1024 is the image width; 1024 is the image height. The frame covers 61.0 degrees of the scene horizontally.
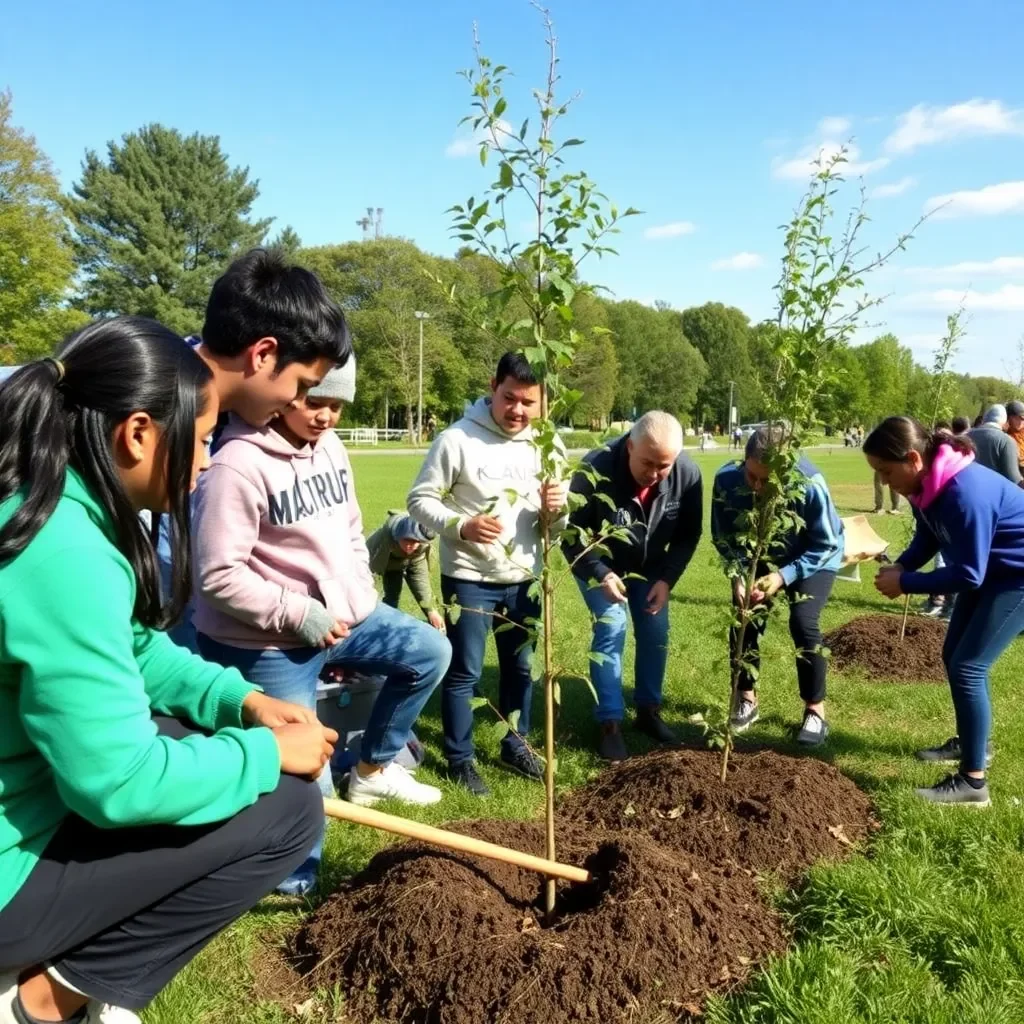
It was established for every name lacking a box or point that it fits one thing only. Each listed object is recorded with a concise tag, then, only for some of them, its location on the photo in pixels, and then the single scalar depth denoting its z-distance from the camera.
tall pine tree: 44.06
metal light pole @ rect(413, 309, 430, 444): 46.70
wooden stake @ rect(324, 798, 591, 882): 2.41
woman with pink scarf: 3.98
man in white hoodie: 4.32
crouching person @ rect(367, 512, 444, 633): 5.51
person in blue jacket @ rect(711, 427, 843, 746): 4.40
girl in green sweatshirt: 1.68
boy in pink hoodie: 3.07
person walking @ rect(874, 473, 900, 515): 16.73
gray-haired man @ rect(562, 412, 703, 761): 4.66
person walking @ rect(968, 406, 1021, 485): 9.08
